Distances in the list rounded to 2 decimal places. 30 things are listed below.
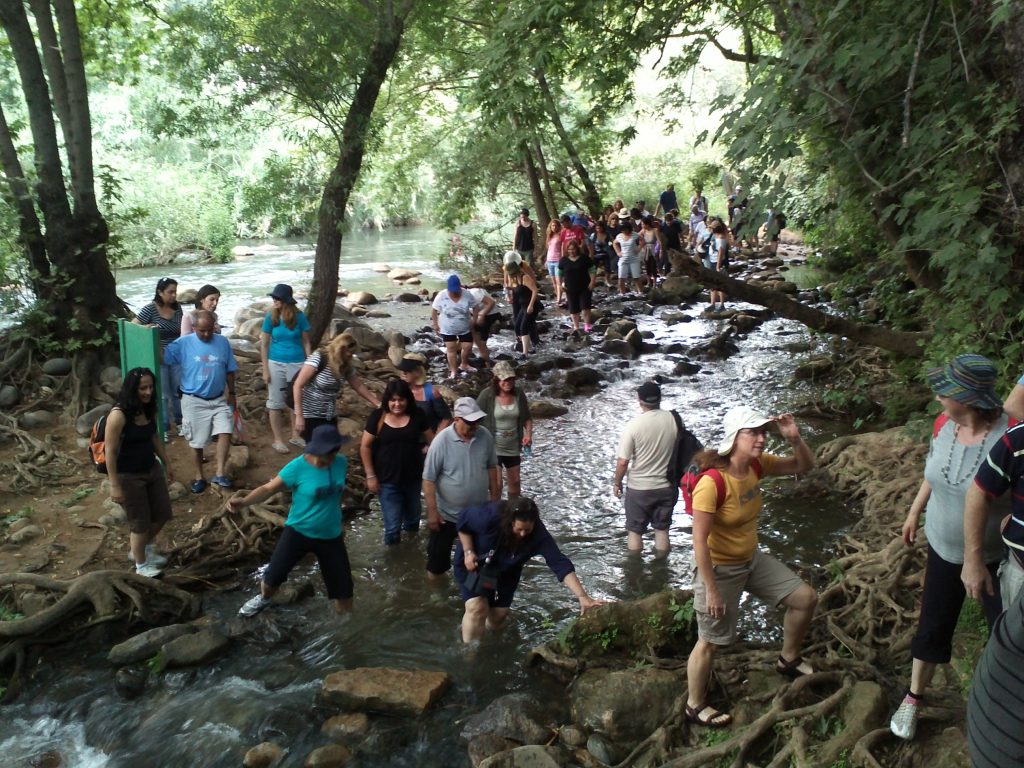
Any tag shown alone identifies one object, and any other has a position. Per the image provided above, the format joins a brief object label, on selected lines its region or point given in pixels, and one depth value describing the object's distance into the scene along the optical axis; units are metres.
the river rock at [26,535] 7.18
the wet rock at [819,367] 11.90
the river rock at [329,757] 4.93
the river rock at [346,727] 5.21
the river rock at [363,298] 20.78
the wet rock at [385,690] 5.35
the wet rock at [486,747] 4.89
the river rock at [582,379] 12.70
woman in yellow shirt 4.15
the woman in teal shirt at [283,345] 8.73
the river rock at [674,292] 19.00
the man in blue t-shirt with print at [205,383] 7.85
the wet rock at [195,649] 5.98
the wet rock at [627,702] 4.94
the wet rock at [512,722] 5.02
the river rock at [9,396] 9.12
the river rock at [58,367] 9.51
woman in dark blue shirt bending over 5.35
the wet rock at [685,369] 13.13
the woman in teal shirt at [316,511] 5.86
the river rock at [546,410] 11.51
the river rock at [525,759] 4.61
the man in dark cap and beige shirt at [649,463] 6.59
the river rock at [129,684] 5.72
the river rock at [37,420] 8.95
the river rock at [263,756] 5.00
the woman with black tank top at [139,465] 6.40
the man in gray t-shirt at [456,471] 6.34
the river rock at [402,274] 25.83
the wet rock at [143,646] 6.07
